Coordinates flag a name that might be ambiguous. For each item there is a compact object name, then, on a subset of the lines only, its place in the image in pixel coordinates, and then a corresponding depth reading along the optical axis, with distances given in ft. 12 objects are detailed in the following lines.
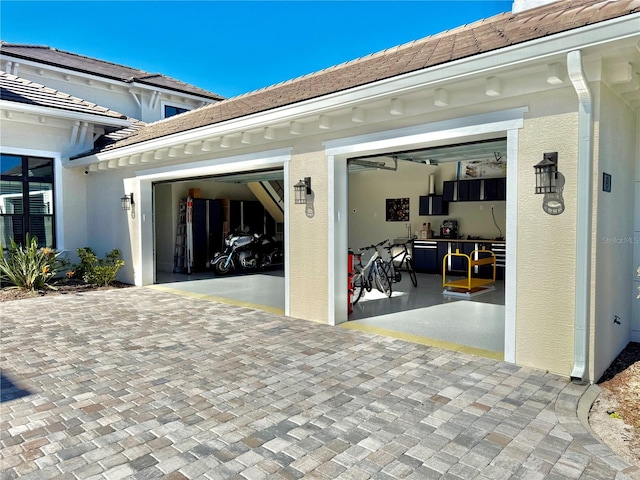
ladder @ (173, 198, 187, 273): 41.32
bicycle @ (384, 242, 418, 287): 28.09
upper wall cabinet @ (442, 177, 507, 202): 35.58
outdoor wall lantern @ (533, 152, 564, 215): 13.35
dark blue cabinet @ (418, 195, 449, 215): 39.17
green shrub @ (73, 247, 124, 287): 30.96
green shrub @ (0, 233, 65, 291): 28.50
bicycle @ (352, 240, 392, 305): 26.84
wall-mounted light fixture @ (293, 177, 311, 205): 20.67
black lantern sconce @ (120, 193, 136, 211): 31.68
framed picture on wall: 42.42
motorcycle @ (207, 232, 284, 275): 38.99
